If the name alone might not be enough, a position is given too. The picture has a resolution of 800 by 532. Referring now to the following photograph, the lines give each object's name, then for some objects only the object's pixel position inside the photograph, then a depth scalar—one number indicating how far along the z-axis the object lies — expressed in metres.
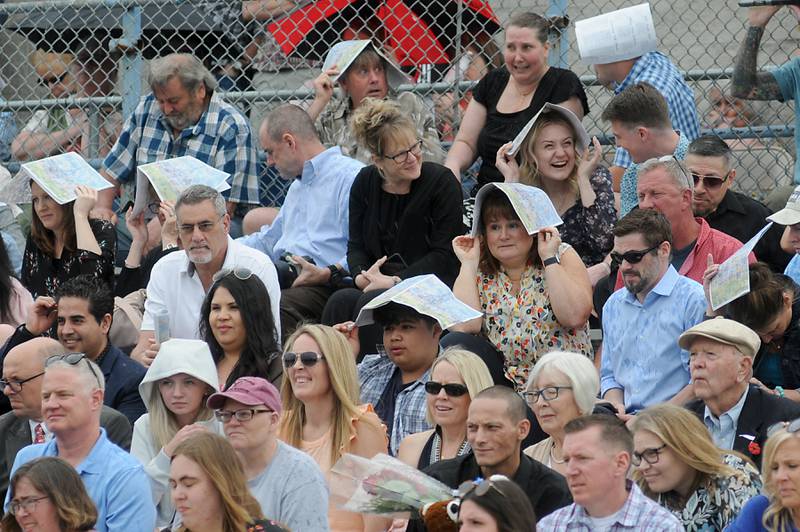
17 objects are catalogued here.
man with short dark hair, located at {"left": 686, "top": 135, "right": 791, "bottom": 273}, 16.94
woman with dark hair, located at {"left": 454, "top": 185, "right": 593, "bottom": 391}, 15.59
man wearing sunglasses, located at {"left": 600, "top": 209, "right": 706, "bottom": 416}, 14.98
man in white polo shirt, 17.11
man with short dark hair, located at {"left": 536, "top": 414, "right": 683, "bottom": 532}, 11.57
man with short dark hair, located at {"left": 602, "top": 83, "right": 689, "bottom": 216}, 17.42
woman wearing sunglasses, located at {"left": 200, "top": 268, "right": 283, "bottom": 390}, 15.61
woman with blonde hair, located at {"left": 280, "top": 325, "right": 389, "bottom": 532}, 14.32
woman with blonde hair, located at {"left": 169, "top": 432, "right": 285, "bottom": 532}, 11.90
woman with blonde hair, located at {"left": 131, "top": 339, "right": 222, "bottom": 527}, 14.37
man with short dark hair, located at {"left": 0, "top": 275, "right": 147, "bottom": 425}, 15.92
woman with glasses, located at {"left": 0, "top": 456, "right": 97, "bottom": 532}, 12.23
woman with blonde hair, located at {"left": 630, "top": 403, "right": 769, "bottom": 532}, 12.41
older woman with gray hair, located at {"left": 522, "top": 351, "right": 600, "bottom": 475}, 13.46
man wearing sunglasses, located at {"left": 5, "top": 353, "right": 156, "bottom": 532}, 13.16
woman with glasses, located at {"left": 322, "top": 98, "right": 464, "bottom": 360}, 17.56
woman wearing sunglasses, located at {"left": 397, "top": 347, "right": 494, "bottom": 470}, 13.92
